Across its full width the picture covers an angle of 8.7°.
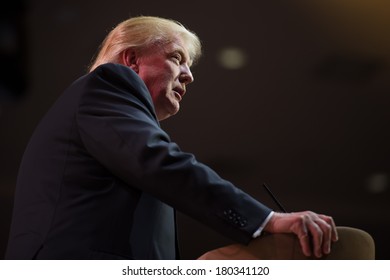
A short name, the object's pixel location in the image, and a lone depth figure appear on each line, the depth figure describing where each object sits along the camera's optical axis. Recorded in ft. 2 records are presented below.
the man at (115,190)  17.00
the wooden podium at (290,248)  16.87
